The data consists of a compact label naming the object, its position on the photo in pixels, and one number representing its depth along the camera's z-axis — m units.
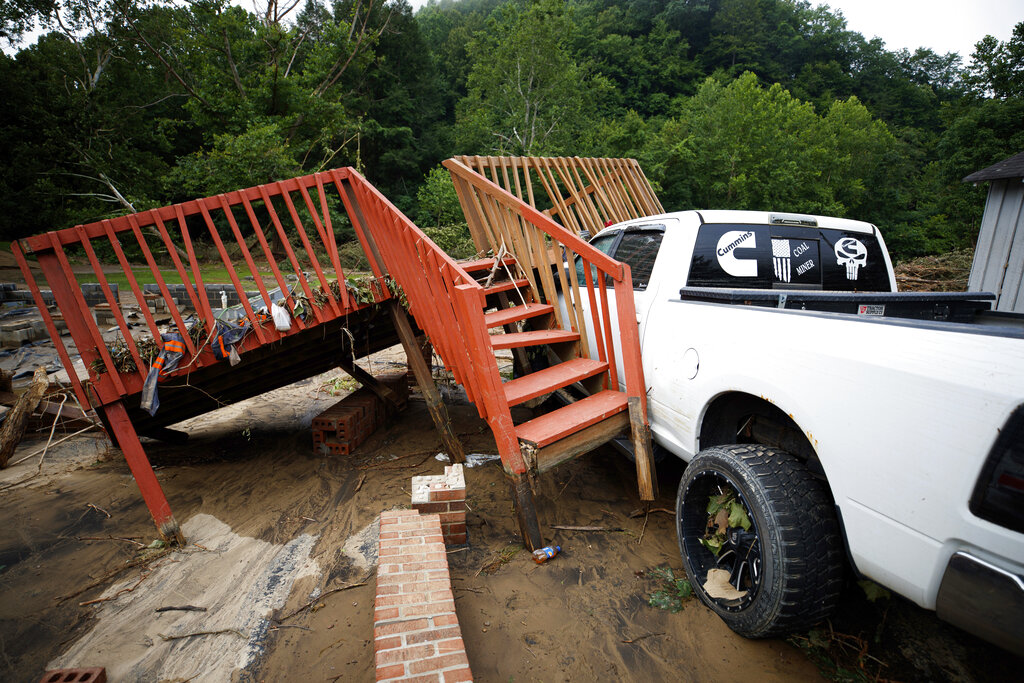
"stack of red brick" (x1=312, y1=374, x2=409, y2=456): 5.02
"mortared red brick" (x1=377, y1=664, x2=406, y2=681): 1.79
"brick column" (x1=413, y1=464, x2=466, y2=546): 3.04
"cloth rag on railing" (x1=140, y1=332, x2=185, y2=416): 3.64
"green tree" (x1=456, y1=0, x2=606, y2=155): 21.27
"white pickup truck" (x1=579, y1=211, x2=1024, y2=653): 1.35
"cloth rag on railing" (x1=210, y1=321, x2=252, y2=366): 3.78
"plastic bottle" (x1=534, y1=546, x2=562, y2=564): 2.90
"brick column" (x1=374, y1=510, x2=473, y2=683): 1.84
